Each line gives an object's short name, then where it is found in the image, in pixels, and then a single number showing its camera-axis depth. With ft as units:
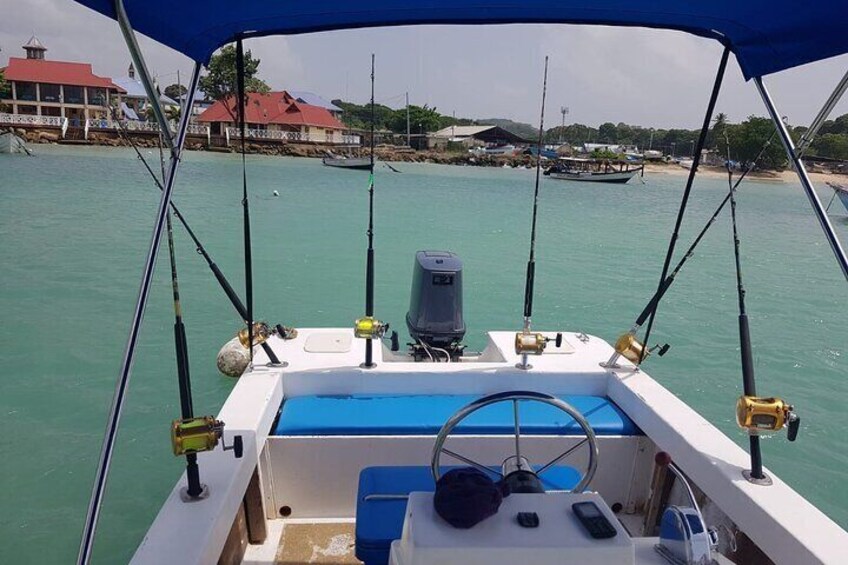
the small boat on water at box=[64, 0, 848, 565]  4.76
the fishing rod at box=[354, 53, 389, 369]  9.51
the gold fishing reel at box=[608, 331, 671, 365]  9.87
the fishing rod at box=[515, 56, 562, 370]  9.64
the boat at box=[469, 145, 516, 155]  245.43
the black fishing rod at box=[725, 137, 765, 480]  7.02
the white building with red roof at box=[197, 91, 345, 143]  178.91
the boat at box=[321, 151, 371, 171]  139.13
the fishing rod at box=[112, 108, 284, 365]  8.09
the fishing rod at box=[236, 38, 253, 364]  8.04
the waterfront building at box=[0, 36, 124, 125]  169.48
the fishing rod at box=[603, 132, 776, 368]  9.58
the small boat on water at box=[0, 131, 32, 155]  117.50
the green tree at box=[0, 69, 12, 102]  162.09
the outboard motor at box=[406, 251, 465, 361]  12.47
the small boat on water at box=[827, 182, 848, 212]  76.13
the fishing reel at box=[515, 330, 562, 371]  9.62
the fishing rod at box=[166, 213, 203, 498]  6.38
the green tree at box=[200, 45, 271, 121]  125.12
